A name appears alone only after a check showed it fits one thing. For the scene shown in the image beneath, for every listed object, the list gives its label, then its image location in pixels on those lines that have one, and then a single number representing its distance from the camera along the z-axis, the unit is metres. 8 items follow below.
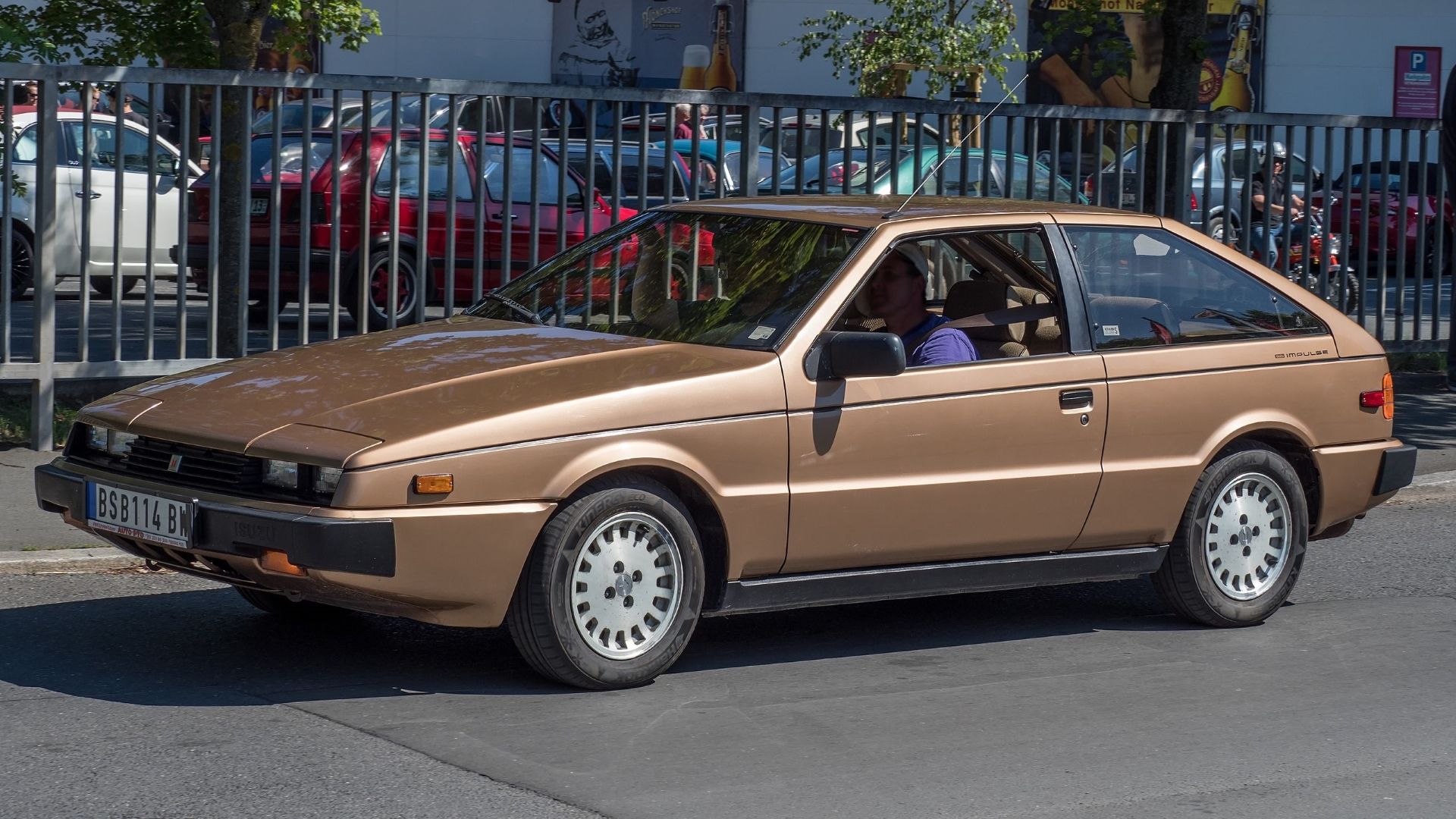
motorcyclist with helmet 13.03
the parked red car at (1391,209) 13.34
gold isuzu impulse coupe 5.45
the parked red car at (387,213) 10.30
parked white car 9.91
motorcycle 13.30
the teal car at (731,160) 11.39
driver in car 6.70
